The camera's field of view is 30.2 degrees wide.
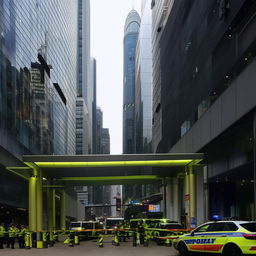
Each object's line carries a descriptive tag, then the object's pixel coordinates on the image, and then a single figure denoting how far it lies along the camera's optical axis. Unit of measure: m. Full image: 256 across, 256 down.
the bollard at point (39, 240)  26.07
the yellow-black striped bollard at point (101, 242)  26.11
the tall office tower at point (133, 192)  136.25
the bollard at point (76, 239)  28.52
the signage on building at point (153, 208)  68.69
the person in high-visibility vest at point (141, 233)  27.41
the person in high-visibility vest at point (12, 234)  26.65
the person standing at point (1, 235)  26.56
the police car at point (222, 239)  15.59
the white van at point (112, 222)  43.75
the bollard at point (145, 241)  25.78
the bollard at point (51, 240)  27.83
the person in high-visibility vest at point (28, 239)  25.93
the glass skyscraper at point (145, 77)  121.79
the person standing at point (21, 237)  26.55
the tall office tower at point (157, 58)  71.97
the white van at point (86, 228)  31.62
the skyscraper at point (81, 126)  178.96
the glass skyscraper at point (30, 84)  47.25
